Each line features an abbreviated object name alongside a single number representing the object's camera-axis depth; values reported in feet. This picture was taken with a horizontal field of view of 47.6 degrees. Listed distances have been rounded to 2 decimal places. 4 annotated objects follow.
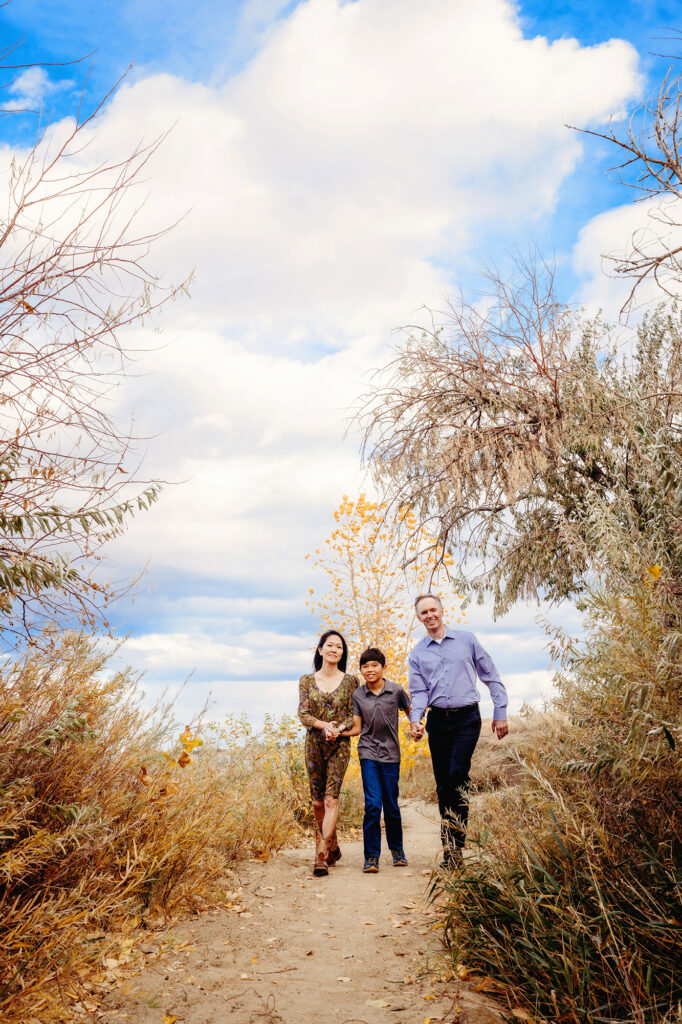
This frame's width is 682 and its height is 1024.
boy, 23.11
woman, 23.22
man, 20.74
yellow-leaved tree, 39.17
